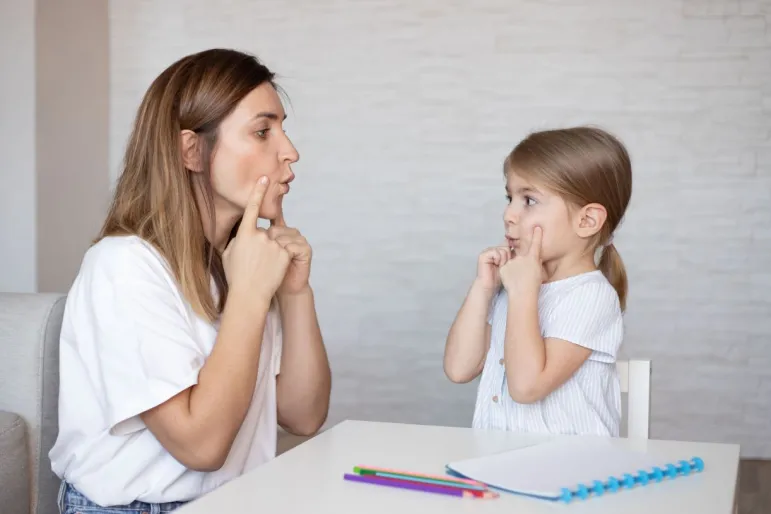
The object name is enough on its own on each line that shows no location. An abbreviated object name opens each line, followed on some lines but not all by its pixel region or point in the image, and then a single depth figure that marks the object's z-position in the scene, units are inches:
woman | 48.7
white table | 35.1
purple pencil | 36.8
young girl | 58.8
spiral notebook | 37.1
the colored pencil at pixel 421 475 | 37.9
